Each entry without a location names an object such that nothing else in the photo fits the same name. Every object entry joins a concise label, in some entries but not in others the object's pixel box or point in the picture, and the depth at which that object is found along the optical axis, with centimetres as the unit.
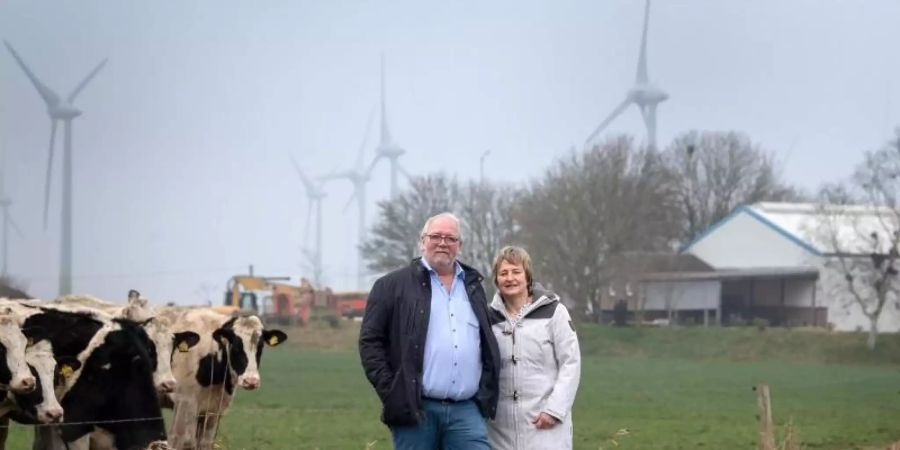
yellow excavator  8738
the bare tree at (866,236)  7369
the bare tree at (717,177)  10538
